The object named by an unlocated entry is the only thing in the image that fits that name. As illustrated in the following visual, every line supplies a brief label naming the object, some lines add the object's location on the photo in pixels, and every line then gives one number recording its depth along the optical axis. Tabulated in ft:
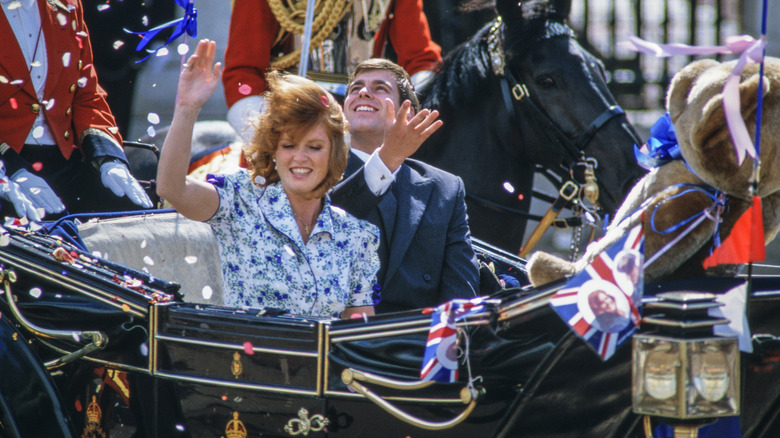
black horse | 54.01
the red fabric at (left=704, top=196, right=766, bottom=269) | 47.72
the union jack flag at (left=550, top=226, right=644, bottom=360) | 47.64
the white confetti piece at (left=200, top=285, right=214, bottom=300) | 51.13
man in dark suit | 50.68
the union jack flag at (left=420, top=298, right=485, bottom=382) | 48.20
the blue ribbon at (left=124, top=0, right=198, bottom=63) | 50.70
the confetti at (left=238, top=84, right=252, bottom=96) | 55.02
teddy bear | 48.28
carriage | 48.09
